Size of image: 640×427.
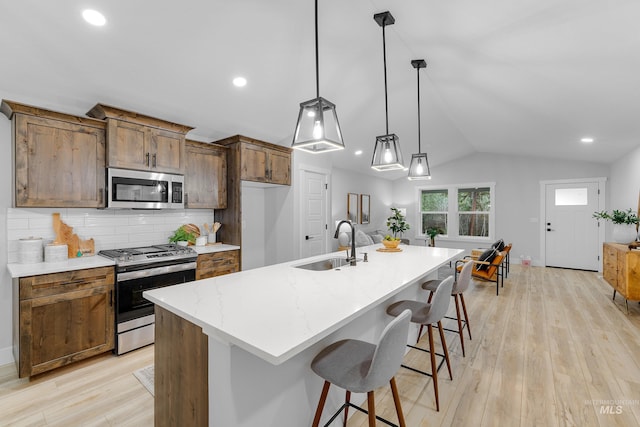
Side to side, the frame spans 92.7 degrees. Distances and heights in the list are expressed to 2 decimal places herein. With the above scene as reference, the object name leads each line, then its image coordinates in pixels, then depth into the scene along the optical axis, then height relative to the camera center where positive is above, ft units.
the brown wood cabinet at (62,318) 7.75 -2.92
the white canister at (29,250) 8.71 -1.13
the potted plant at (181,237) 12.16 -1.03
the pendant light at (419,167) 11.94 +1.72
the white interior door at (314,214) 15.81 -0.17
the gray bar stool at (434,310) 6.77 -2.38
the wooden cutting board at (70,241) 9.44 -0.93
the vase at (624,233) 14.05 -1.05
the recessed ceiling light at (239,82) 10.11 +4.35
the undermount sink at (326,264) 8.84 -1.58
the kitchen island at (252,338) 4.02 -1.85
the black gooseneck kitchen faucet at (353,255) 8.20 -1.23
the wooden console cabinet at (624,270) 12.39 -2.54
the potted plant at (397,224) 27.32 -1.19
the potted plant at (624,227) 14.10 -0.77
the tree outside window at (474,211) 25.95 -0.01
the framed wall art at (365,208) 25.76 +0.25
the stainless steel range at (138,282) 9.27 -2.28
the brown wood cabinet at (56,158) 8.30 +1.56
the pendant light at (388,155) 9.98 +1.85
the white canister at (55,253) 9.00 -1.24
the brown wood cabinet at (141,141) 9.61 +2.38
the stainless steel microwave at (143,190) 9.84 +0.75
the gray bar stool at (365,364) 4.29 -2.40
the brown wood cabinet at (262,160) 13.15 +2.31
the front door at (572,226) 21.27 -1.08
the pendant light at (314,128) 6.64 +1.89
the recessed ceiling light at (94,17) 6.79 +4.40
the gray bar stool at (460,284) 8.91 -2.28
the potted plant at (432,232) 25.44 -1.90
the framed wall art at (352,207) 24.35 +0.32
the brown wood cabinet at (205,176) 12.23 +1.47
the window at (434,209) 27.99 +0.18
